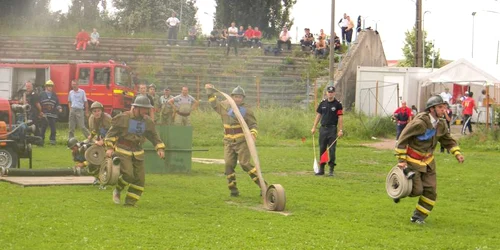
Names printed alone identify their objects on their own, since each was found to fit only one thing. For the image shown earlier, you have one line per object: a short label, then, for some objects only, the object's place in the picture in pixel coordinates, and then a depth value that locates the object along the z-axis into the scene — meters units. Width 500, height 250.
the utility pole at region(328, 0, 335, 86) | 37.34
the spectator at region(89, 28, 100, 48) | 46.44
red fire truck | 34.78
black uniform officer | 19.36
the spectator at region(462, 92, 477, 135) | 34.31
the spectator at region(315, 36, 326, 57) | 46.47
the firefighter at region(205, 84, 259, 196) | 15.45
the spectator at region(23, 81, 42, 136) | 26.00
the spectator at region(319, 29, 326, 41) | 47.12
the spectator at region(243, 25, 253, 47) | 47.88
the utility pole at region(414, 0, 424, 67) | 39.91
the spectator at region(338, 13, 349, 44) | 46.44
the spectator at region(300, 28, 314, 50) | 47.50
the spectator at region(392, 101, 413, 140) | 28.84
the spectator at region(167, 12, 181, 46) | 48.44
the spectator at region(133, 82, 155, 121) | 22.78
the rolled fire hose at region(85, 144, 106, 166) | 15.98
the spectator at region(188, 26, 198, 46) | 48.56
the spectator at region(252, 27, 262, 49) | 47.84
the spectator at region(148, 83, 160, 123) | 24.42
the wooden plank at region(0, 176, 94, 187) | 16.31
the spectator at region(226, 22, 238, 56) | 46.25
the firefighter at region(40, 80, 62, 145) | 26.58
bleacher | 42.12
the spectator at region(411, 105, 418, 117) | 32.88
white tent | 37.38
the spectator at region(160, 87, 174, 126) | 24.41
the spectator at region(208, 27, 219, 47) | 48.19
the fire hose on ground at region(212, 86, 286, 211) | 13.55
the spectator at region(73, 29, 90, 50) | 46.22
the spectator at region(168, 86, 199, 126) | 24.83
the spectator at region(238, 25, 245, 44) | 47.41
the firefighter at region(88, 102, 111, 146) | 16.64
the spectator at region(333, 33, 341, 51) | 47.09
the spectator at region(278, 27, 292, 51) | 46.99
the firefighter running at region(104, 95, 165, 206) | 13.84
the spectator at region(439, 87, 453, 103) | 37.28
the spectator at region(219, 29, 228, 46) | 47.78
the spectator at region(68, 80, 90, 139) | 25.98
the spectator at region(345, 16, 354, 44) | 46.26
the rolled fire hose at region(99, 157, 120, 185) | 13.64
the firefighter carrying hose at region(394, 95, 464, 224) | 12.69
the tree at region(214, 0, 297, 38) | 58.66
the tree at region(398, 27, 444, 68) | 67.94
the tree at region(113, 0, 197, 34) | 63.94
